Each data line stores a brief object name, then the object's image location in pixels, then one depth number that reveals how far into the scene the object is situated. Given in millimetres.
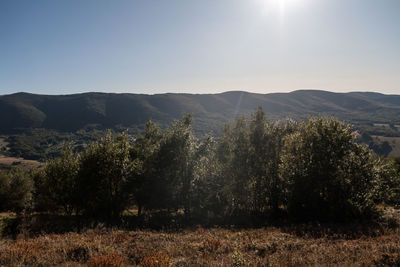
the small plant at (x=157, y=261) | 8820
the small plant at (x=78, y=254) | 9684
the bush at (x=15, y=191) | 42281
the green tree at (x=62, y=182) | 28067
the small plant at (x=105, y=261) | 8719
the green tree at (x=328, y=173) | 22125
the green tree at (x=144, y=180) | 30078
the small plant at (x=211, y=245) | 11680
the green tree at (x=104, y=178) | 27438
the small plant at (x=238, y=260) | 8907
